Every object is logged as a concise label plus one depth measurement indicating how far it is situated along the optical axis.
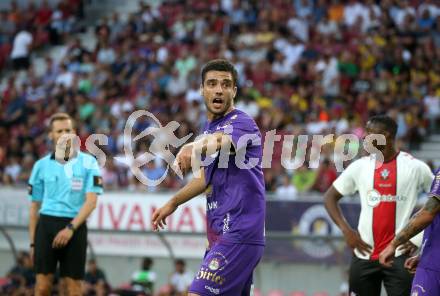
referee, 21.41
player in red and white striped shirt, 18.37
